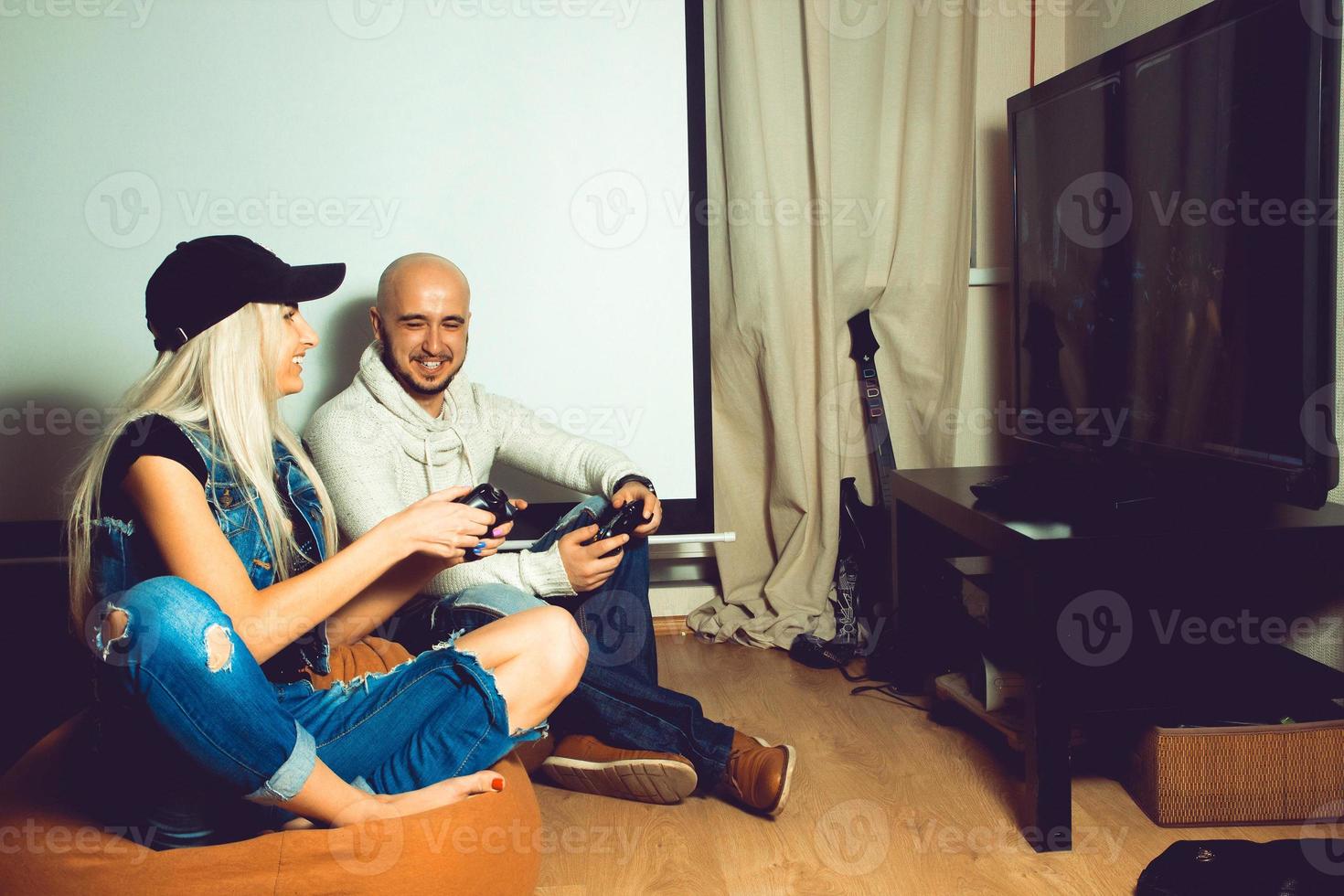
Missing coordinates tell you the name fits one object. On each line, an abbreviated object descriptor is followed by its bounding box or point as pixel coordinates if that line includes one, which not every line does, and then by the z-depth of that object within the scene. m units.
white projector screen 2.37
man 1.89
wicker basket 1.69
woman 1.25
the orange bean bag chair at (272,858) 1.30
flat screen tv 1.49
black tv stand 1.64
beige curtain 2.73
